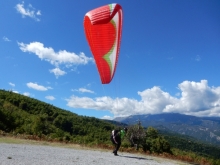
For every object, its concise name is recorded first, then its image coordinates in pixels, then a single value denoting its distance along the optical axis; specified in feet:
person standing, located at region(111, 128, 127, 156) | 31.59
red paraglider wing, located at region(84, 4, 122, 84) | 27.38
